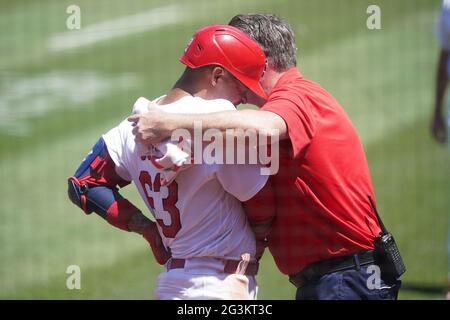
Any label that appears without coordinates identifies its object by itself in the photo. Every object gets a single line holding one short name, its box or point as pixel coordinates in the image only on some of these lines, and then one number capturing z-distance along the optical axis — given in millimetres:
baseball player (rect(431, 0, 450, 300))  14277
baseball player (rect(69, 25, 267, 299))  7754
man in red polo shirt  8234
